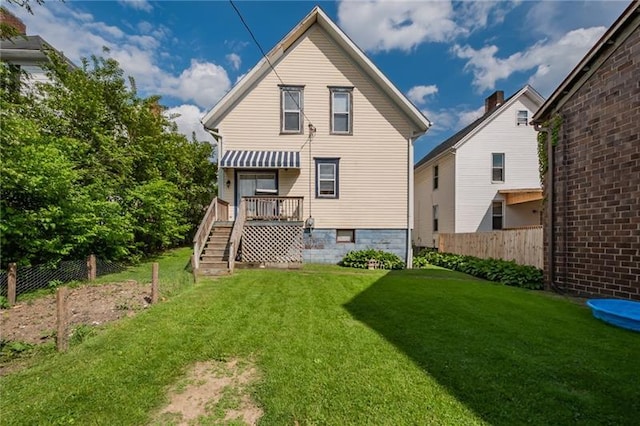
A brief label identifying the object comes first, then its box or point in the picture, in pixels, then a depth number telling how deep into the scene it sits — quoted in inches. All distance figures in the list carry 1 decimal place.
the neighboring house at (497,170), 654.5
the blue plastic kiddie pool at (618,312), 195.2
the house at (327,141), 486.6
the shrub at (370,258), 463.2
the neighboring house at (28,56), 521.7
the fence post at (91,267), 328.8
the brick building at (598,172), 257.3
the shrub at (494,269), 352.8
